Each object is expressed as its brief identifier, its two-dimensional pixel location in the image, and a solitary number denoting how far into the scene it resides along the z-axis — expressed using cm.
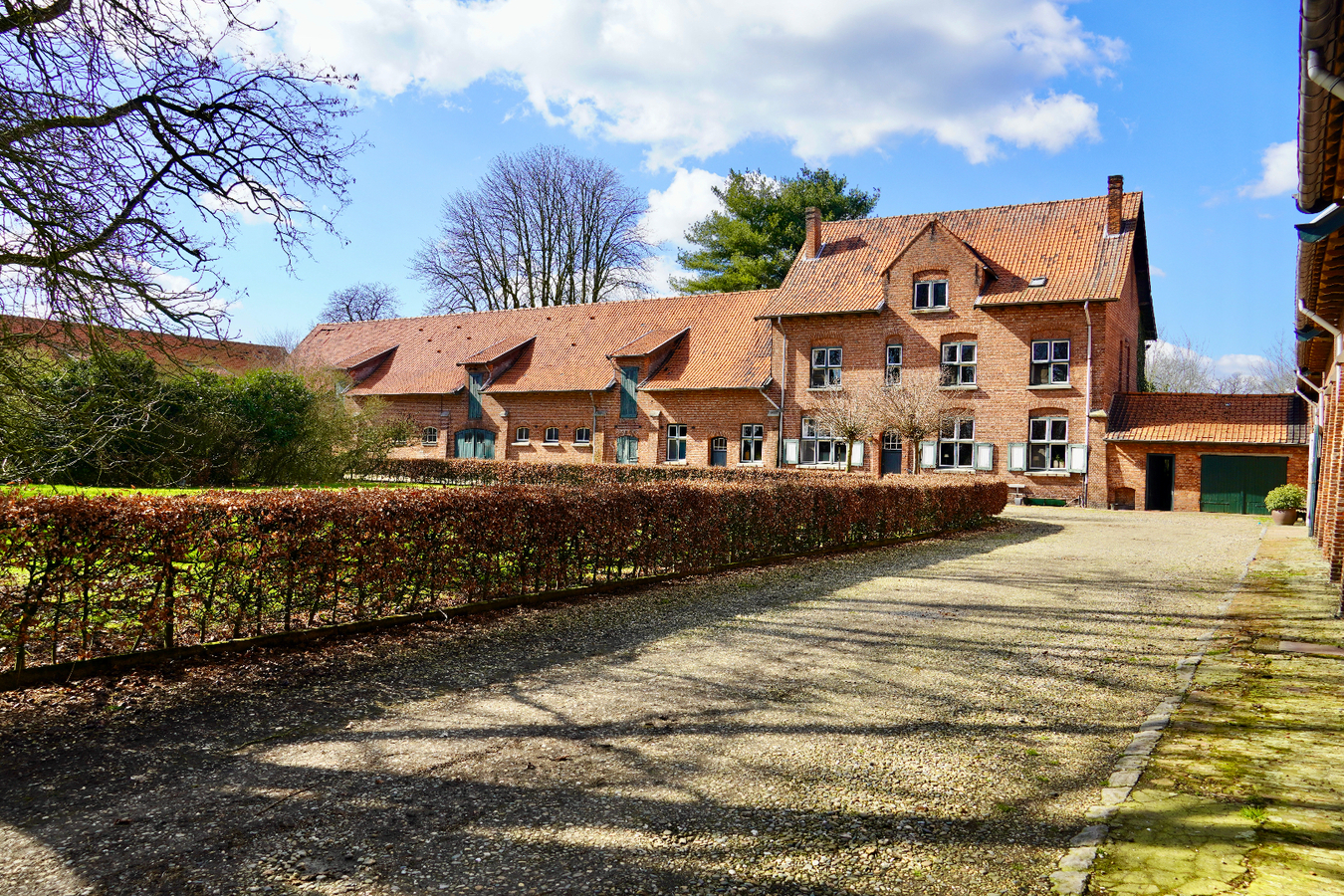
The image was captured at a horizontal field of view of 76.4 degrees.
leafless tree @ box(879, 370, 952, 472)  2616
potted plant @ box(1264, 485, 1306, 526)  2270
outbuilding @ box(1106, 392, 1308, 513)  2636
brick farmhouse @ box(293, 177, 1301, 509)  2898
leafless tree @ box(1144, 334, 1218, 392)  5034
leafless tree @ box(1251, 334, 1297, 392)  4615
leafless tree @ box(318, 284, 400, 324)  6775
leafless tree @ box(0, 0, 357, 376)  696
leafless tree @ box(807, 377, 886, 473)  2680
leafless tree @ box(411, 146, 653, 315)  4966
